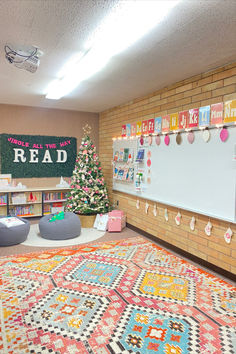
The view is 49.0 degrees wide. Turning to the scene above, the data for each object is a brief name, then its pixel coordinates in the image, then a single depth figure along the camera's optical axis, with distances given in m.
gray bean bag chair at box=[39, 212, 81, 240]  4.69
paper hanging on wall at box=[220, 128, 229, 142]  3.27
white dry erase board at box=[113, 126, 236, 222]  3.29
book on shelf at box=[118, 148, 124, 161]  5.73
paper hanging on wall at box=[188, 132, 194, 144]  3.80
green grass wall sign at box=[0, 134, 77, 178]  6.25
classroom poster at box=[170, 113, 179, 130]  4.11
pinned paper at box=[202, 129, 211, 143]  3.54
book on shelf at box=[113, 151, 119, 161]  5.96
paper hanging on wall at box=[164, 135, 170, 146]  4.32
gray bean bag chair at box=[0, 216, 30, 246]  4.29
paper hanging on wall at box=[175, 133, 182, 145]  4.07
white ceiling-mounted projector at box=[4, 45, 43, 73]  2.89
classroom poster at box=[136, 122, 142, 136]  5.12
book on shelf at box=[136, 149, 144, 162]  5.03
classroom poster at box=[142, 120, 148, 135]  4.92
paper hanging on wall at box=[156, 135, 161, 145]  4.56
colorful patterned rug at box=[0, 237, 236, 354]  2.14
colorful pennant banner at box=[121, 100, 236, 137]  3.27
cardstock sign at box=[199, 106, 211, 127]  3.53
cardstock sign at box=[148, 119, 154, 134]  4.73
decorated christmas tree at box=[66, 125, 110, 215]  5.66
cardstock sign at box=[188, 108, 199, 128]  3.73
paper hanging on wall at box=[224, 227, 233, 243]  3.26
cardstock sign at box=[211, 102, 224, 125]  3.34
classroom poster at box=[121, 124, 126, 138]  5.69
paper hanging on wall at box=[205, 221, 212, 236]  3.57
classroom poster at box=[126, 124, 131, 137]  5.50
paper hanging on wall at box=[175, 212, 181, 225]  4.14
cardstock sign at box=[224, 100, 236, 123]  3.16
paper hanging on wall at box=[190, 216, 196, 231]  3.85
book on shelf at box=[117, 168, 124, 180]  5.78
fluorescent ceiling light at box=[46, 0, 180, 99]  2.04
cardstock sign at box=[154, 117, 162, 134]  4.54
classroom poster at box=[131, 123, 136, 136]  5.33
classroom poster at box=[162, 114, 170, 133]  4.32
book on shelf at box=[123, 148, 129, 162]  5.56
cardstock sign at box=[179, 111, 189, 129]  3.92
